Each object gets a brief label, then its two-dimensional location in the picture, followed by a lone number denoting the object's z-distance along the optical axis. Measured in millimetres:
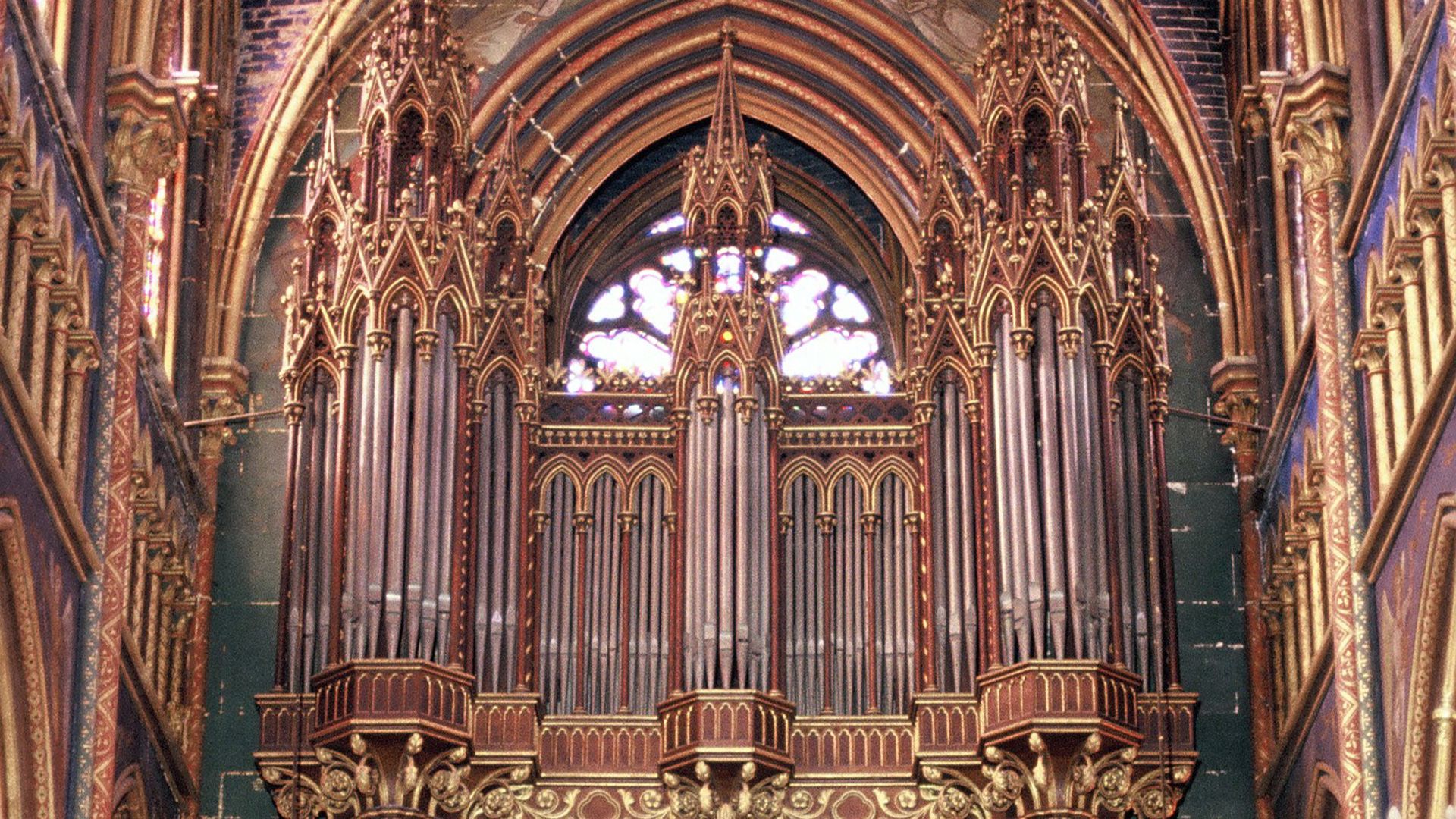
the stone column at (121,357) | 21344
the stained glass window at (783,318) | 30156
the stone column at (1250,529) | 25906
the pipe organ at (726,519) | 24312
